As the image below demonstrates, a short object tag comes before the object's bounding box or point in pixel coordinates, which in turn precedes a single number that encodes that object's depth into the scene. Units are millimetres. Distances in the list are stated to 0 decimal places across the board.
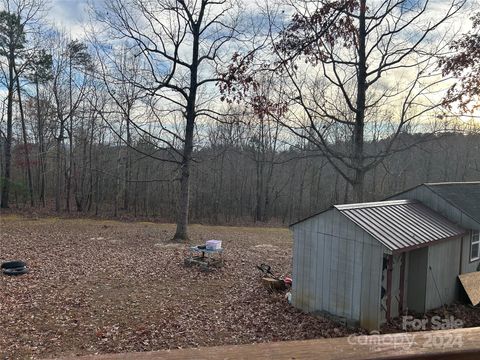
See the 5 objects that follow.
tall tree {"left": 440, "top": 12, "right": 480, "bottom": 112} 9141
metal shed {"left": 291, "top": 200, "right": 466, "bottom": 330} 7012
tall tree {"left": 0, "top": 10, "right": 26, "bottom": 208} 23375
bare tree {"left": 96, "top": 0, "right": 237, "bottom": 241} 14234
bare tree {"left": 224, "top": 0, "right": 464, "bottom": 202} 9609
